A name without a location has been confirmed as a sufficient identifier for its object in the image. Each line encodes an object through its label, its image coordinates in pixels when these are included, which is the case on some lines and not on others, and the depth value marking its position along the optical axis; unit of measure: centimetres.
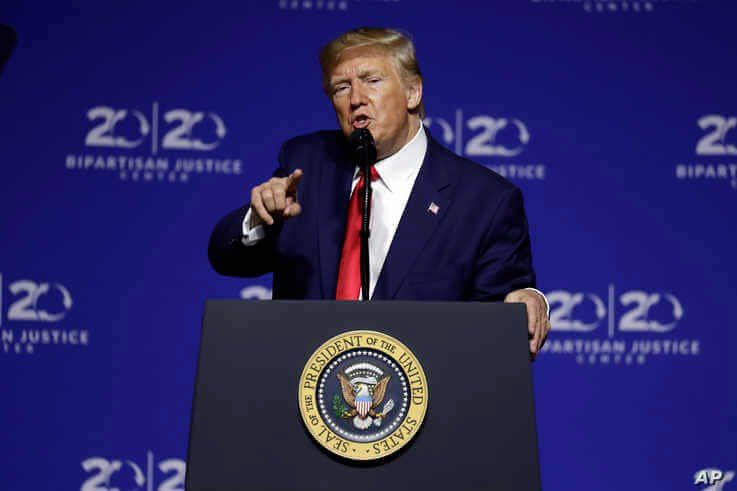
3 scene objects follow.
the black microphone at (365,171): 1244
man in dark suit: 1278
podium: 1198
